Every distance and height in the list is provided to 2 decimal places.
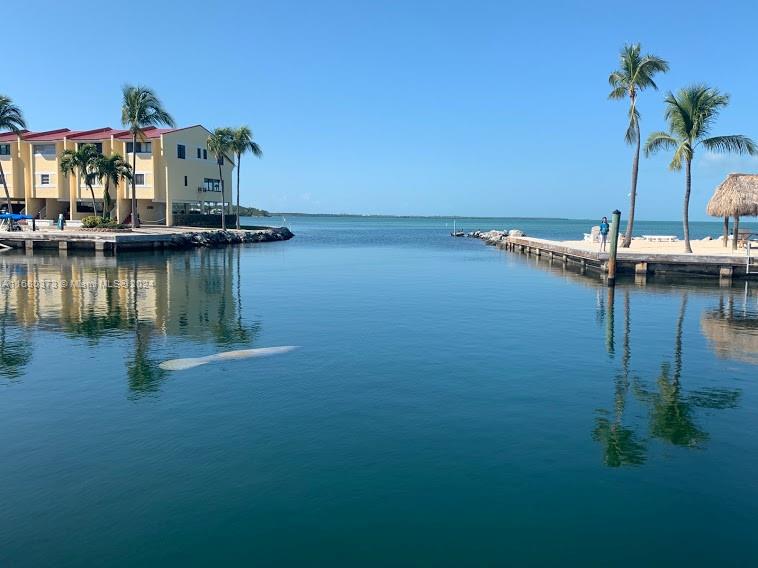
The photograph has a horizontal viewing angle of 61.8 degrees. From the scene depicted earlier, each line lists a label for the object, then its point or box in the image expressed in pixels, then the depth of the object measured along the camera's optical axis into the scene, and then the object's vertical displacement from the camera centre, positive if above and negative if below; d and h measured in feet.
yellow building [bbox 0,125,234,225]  218.59 +18.56
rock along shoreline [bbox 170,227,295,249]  184.96 -3.48
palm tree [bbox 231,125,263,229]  245.65 +32.74
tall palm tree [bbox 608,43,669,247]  138.62 +34.82
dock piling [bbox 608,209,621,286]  103.55 -2.07
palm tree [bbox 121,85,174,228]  196.24 +35.50
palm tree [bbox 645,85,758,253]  127.95 +22.29
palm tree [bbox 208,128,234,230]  237.04 +31.18
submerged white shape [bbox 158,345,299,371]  48.77 -10.56
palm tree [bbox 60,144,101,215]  197.77 +19.98
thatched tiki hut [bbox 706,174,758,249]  131.23 +8.04
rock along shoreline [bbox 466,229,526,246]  264.31 -1.79
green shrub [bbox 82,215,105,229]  191.31 +0.73
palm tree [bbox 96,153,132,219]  194.70 +17.04
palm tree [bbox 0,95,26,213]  206.08 +34.74
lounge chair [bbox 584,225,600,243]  177.41 -0.63
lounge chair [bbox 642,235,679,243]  176.96 -1.02
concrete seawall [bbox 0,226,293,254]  164.66 -4.19
